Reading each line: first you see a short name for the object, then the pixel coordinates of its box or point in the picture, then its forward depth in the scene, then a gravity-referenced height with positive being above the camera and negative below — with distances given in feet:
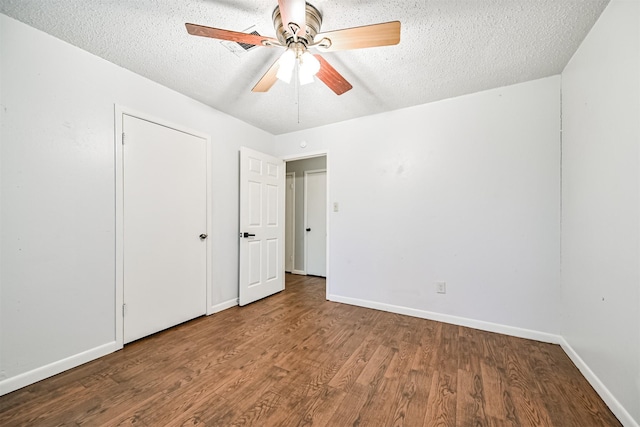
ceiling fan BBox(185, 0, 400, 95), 4.07 +3.22
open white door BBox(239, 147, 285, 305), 9.94 -0.53
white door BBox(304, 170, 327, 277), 14.74 -0.55
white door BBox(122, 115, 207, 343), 6.86 -0.45
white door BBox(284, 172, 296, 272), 15.72 -0.58
